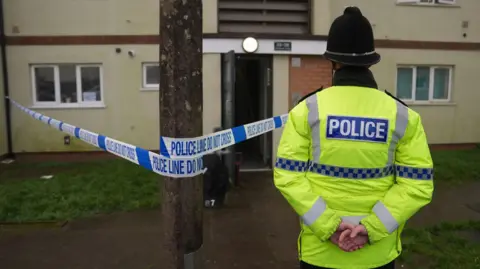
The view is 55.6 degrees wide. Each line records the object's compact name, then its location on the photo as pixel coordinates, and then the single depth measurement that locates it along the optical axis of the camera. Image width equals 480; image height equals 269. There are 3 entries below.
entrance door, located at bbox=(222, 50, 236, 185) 7.47
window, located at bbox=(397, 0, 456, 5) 11.06
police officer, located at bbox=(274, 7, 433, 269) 2.08
